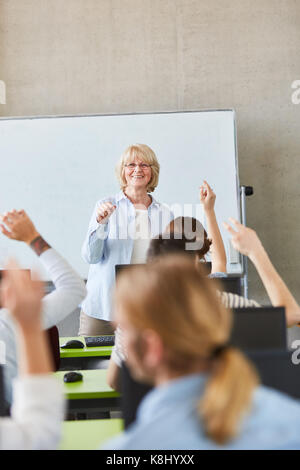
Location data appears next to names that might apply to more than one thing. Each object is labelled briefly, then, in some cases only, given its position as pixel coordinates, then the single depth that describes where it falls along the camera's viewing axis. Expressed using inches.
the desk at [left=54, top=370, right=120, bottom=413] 179.0
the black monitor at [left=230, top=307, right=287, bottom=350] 148.2
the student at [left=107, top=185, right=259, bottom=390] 171.9
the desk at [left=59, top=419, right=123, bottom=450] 146.3
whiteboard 259.5
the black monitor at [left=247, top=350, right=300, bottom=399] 124.6
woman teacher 227.2
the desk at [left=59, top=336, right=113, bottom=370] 206.7
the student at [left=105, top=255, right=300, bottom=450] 82.0
